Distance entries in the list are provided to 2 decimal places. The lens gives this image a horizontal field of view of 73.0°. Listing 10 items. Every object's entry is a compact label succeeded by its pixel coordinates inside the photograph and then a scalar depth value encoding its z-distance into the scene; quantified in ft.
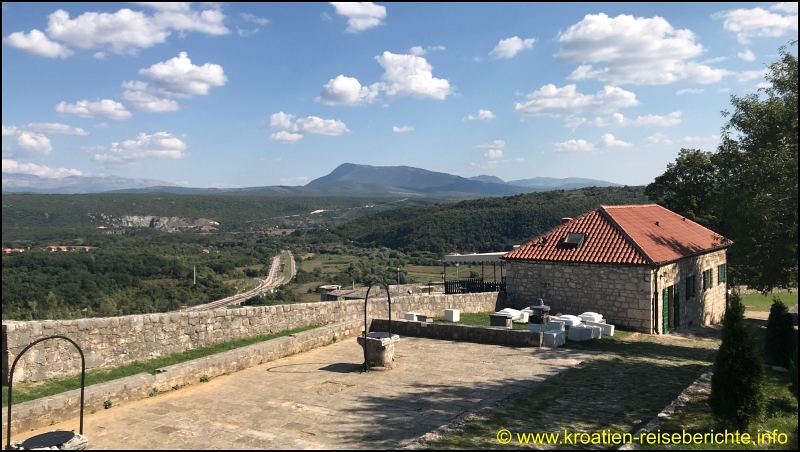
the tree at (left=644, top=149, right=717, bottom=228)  92.68
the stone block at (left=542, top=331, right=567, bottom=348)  45.32
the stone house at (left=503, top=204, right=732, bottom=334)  57.47
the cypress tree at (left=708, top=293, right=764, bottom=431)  22.49
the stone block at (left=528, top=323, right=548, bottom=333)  49.69
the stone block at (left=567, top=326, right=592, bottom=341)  48.70
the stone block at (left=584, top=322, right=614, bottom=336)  52.70
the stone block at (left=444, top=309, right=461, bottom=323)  59.77
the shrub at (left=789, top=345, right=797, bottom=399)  29.09
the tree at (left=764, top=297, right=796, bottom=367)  39.27
